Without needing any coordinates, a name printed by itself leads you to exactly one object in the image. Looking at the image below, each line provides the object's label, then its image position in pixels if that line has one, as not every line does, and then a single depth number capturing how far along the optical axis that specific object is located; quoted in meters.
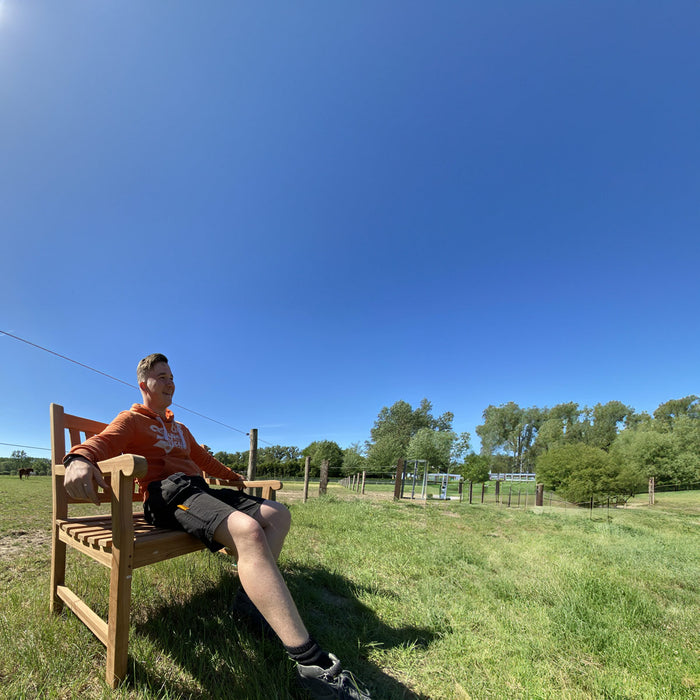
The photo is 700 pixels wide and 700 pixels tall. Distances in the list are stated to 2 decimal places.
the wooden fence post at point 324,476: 12.99
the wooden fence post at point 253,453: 6.94
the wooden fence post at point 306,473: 9.91
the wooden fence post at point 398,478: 13.46
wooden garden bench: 1.24
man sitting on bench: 1.18
